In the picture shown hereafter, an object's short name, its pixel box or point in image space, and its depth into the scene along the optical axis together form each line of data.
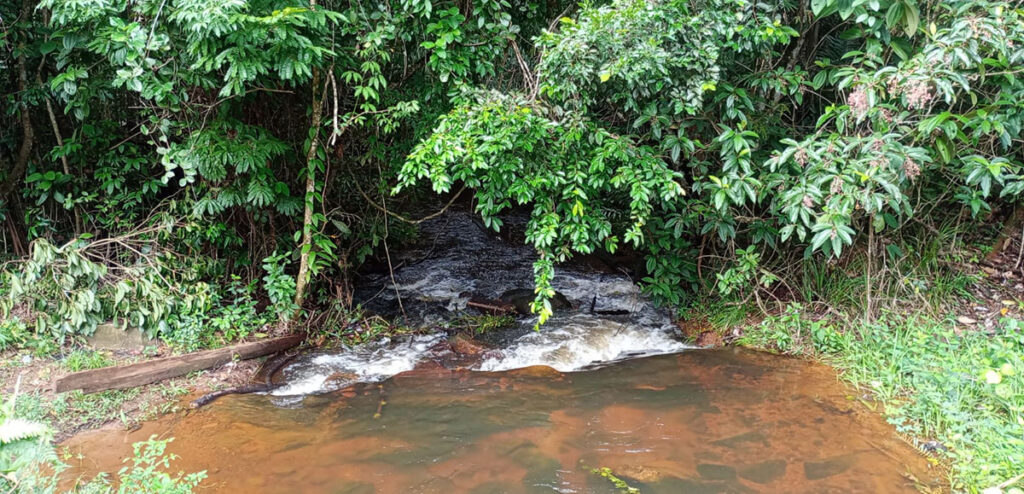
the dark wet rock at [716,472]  3.09
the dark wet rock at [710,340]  4.99
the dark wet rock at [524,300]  6.02
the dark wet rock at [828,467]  3.10
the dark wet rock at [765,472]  3.08
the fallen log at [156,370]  3.76
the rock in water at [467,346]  4.93
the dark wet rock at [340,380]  4.28
